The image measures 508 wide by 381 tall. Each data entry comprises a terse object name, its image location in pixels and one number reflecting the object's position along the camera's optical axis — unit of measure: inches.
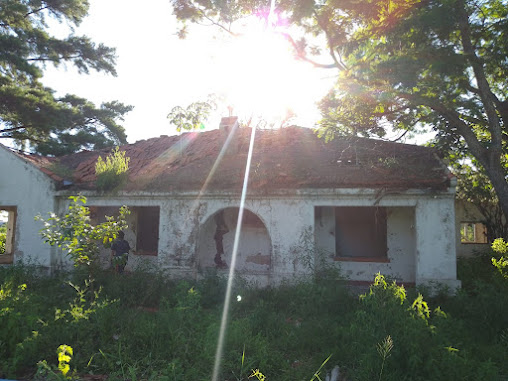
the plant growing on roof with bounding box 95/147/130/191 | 390.3
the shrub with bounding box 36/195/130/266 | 233.6
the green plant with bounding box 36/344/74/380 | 137.2
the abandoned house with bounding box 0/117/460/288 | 321.1
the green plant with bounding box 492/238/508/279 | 324.2
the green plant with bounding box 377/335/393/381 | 147.0
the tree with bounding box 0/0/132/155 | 610.5
